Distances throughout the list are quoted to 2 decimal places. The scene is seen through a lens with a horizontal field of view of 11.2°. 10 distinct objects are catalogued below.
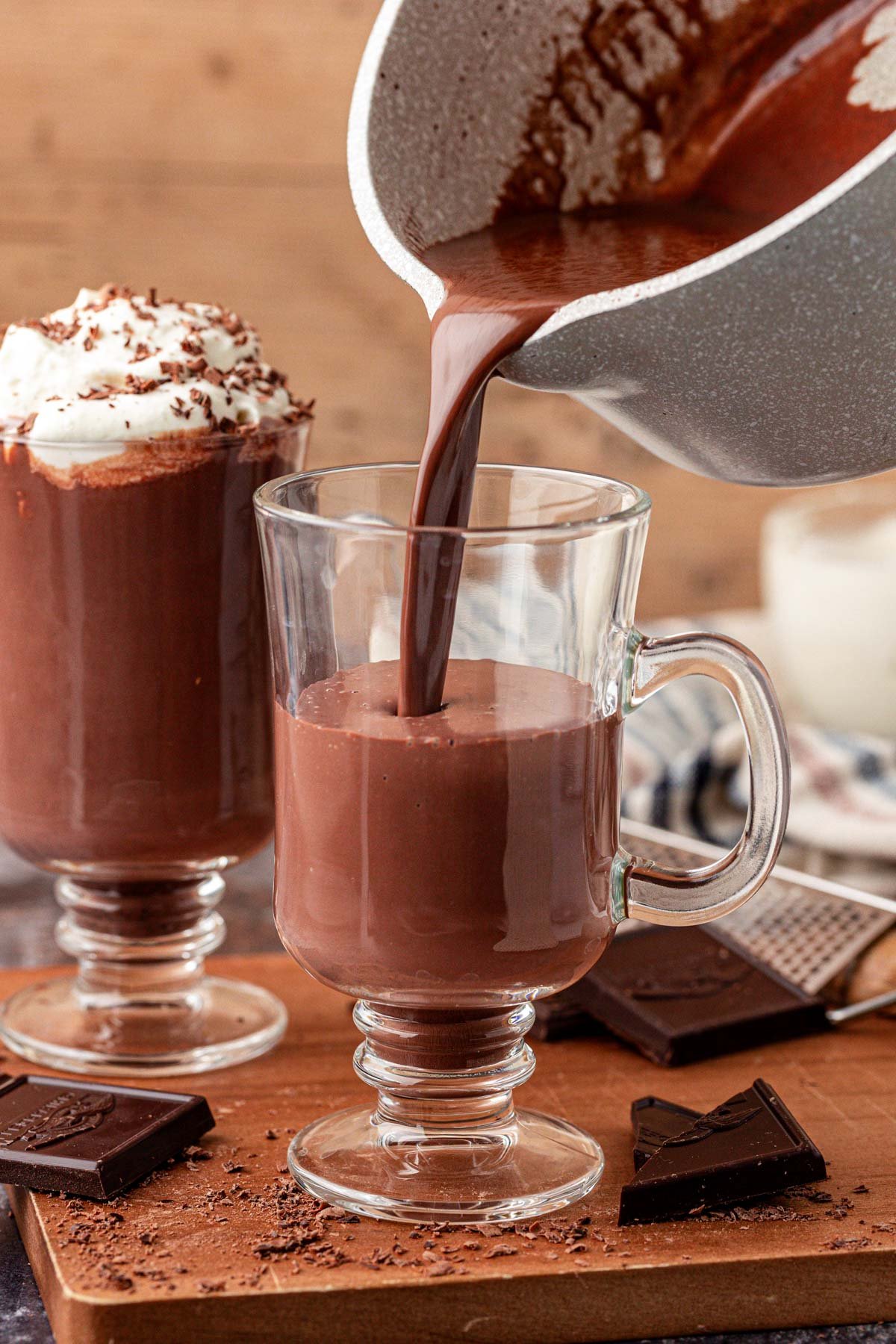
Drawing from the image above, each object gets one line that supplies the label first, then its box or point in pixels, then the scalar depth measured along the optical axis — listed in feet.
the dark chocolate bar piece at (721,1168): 3.13
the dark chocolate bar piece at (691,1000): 3.40
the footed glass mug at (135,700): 3.30
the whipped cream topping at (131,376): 3.28
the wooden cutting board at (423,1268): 3.03
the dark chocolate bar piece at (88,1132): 3.15
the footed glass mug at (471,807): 3.08
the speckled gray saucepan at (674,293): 2.99
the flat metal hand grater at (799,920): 3.53
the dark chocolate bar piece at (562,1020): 3.44
